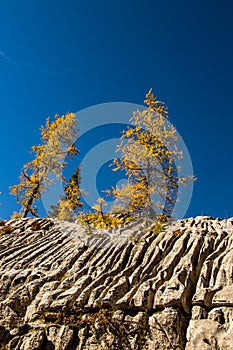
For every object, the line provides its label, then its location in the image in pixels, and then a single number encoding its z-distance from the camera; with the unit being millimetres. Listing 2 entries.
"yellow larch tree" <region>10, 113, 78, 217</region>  29094
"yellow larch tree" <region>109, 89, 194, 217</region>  22906
